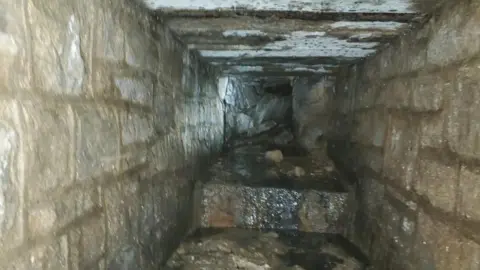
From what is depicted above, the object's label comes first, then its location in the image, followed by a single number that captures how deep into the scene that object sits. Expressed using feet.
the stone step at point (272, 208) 8.43
